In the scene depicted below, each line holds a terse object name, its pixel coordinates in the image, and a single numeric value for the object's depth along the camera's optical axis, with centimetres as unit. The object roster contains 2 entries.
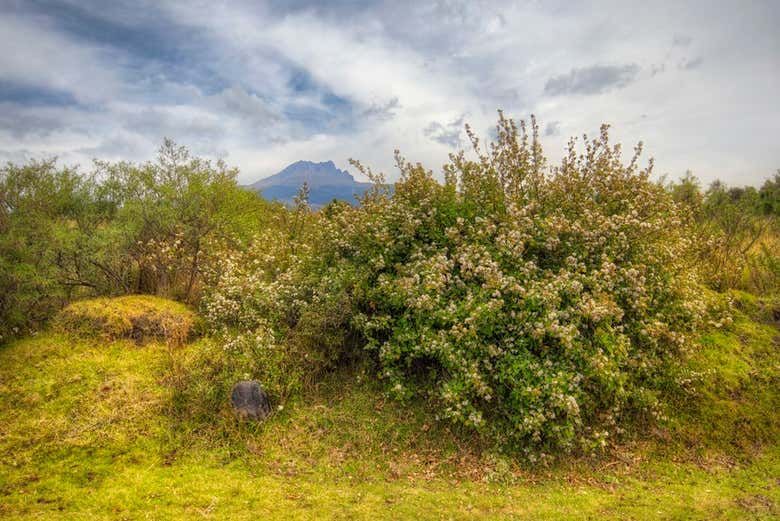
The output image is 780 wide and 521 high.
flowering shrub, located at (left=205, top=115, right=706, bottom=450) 679
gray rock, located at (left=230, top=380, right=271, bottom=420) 710
